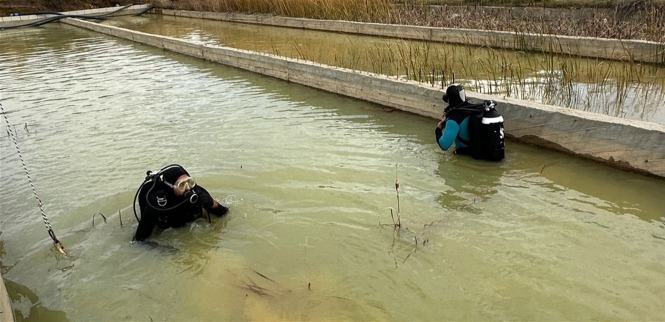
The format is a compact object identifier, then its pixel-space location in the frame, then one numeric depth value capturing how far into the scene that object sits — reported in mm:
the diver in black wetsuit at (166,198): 3889
